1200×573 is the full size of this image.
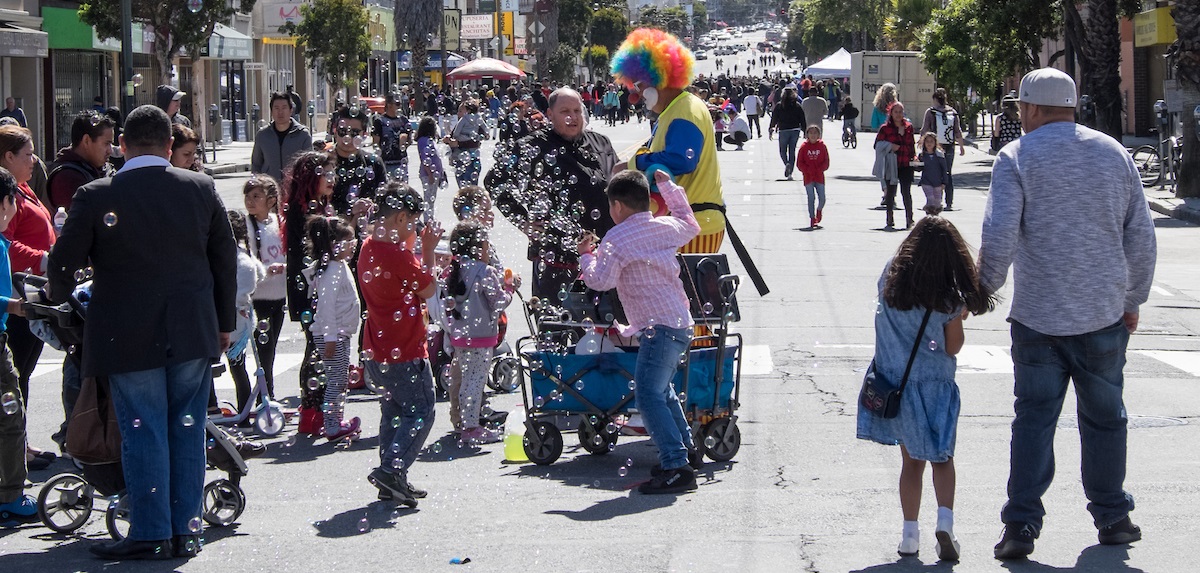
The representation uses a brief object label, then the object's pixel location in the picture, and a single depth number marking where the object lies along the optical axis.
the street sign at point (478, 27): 91.06
